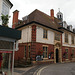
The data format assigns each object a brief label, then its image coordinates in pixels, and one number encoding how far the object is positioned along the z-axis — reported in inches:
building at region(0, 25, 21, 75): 219.4
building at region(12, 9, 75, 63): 648.4
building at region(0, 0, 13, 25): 382.1
